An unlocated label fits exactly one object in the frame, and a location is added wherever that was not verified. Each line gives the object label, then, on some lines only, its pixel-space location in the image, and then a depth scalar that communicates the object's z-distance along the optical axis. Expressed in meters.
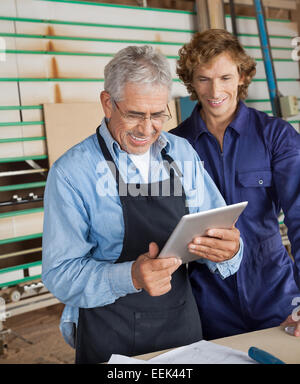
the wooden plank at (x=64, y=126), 4.06
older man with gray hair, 1.22
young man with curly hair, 1.63
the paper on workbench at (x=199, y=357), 1.07
